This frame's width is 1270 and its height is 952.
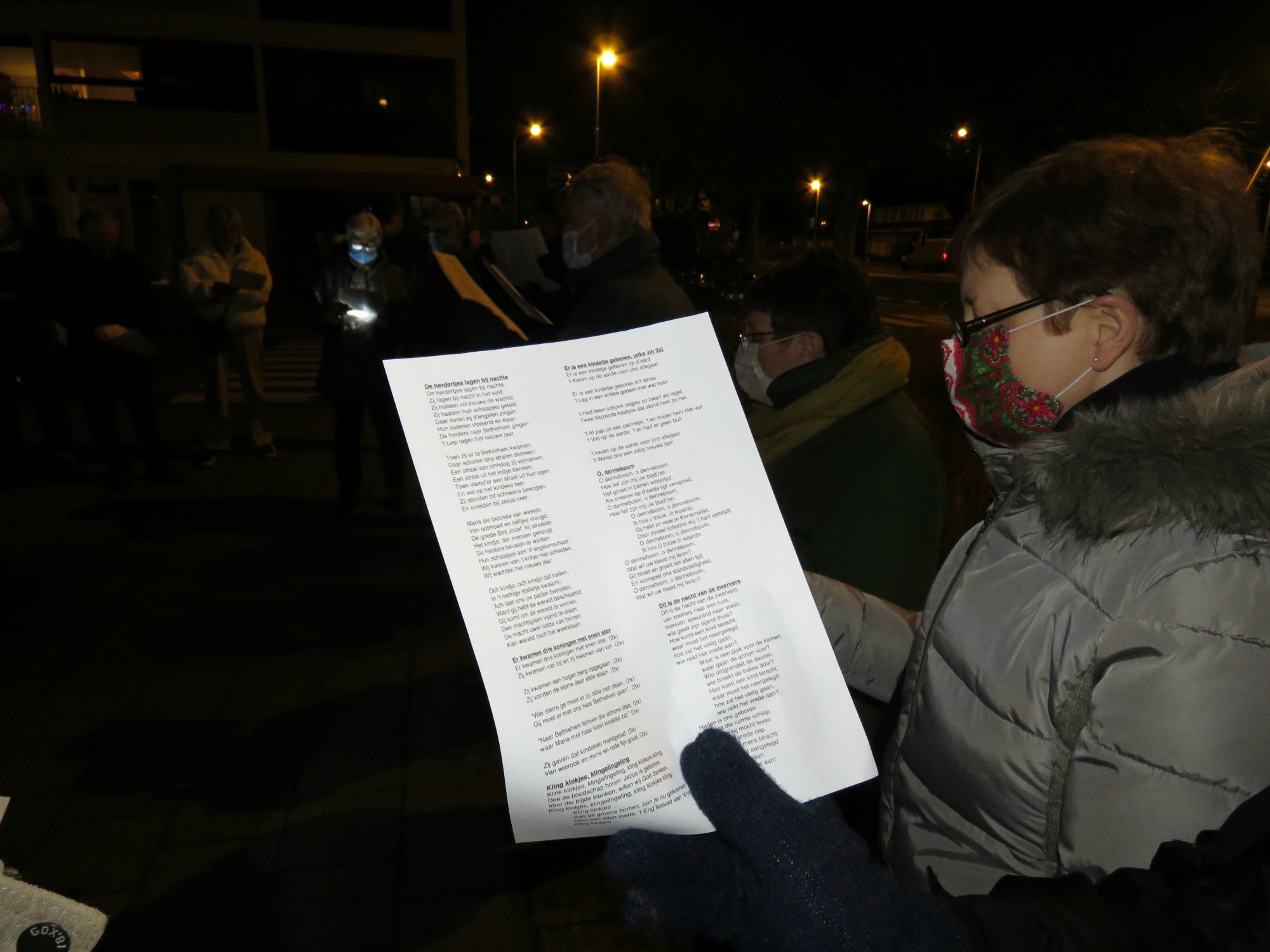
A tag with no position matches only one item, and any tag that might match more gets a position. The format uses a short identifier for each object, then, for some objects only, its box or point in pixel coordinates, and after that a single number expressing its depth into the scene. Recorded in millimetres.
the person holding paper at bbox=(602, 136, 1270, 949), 892
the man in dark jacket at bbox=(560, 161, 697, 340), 3135
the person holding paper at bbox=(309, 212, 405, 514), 5406
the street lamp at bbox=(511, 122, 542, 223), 38750
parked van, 49500
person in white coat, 6668
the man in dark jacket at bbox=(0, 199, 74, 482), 6238
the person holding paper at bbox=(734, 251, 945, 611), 2061
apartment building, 22438
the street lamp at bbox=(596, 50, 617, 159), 26234
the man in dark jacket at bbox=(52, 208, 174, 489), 6031
